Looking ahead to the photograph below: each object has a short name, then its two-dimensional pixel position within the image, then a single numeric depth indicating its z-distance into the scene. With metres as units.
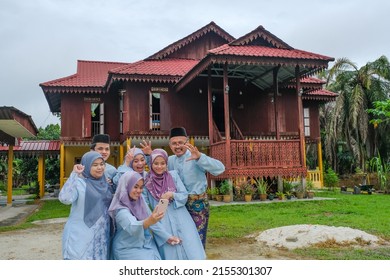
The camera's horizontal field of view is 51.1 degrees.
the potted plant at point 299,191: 11.85
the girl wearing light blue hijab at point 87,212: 3.20
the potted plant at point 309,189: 11.95
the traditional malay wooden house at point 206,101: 11.55
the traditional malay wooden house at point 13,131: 9.54
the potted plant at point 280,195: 11.56
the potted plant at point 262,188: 11.44
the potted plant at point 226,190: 11.25
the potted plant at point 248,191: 11.27
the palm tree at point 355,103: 21.22
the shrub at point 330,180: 16.89
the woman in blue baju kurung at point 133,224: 3.10
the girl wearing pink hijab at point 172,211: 3.49
